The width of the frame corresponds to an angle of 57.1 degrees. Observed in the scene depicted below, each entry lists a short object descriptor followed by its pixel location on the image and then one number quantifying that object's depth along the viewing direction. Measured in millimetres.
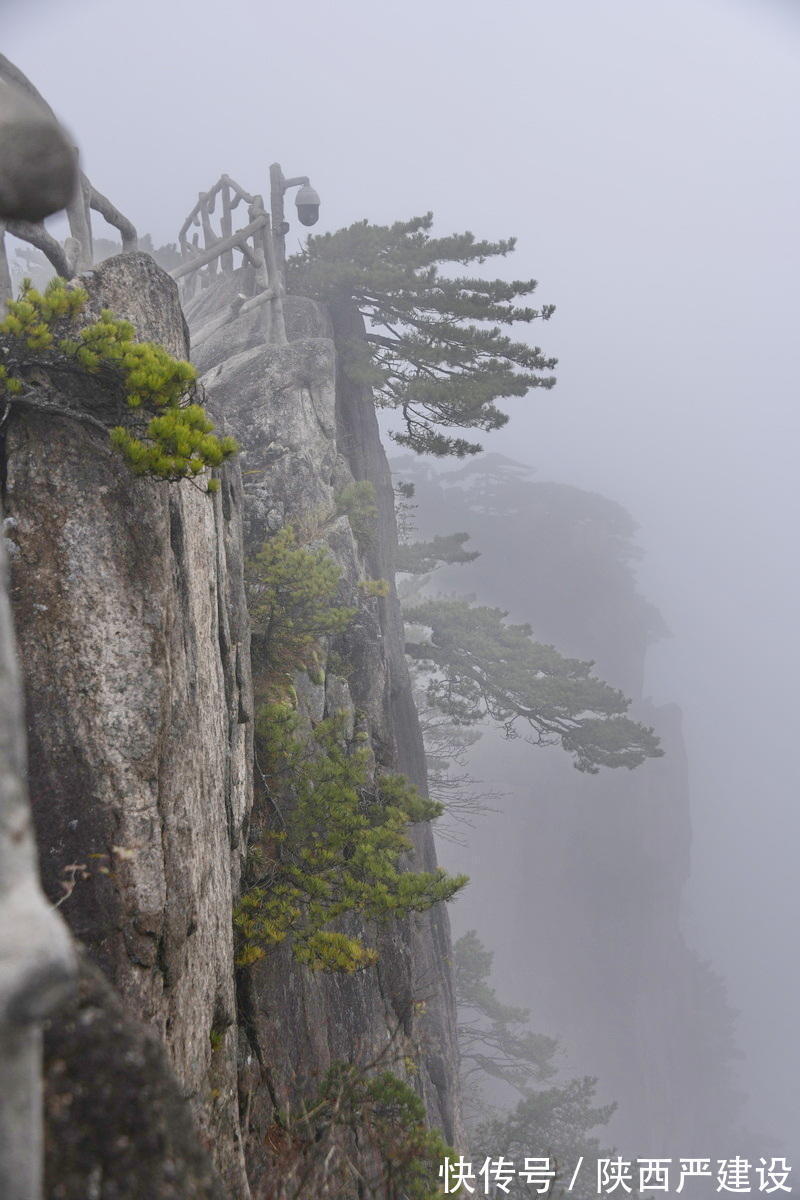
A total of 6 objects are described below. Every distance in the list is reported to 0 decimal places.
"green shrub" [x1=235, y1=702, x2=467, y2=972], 5844
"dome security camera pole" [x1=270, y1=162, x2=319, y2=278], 15102
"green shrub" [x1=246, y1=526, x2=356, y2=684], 7879
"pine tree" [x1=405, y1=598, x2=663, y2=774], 17531
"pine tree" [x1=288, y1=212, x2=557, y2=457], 13023
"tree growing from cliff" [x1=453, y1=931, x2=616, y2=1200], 17328
